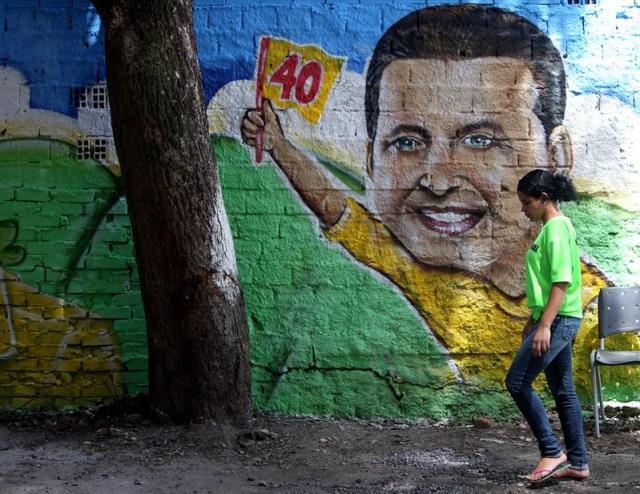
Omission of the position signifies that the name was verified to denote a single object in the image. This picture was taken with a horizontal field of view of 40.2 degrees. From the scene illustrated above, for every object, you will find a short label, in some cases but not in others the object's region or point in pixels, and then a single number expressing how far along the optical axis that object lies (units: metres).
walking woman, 4.40
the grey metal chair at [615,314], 5.59
